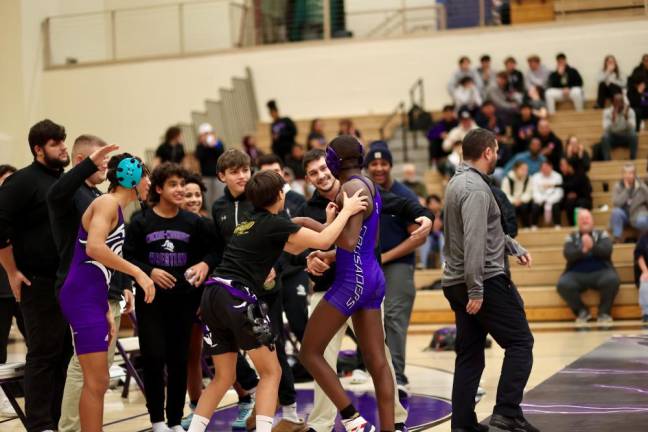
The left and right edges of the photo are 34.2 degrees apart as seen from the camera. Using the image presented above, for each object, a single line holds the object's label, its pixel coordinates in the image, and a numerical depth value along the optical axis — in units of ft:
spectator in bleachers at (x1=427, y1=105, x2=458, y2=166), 61.31
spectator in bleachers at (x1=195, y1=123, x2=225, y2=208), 58.34
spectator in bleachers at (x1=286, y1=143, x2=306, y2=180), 58.23
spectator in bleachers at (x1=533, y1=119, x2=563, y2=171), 56.65
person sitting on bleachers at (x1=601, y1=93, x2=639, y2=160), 57.47
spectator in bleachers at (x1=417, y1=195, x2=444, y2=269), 54.19
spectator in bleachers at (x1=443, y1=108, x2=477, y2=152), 59.36
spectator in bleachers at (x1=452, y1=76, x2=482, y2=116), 63.16
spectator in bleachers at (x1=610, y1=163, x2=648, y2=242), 51.49
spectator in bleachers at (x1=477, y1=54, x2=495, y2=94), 63.82
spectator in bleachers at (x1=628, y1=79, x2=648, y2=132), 56.39
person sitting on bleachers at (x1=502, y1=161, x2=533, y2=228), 55.16
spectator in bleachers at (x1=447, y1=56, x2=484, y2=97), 63.82
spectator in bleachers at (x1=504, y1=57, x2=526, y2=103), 63.10
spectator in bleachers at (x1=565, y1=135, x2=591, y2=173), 55.26
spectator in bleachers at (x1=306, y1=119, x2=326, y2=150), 58.75
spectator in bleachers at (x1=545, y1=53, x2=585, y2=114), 62.64
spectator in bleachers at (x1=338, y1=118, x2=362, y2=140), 61.51
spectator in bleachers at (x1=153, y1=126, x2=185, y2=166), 56.49
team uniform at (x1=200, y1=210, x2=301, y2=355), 19.44
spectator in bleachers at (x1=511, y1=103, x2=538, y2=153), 58.59
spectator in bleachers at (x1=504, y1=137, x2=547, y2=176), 56.44
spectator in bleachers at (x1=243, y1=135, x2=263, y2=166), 59.88
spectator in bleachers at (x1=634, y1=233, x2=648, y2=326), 44.96
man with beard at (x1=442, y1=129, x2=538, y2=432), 20.66
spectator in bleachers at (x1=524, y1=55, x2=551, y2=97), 63.16
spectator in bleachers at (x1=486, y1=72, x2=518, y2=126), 62.59
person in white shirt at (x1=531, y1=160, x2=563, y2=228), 54.70
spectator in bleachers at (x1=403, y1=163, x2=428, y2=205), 55.93
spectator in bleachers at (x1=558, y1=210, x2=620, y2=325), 46.42
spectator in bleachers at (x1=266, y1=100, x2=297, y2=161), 61.93
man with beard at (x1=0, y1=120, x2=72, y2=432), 22.15
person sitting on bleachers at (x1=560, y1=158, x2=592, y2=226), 54.60
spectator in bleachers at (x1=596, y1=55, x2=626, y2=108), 59.82
